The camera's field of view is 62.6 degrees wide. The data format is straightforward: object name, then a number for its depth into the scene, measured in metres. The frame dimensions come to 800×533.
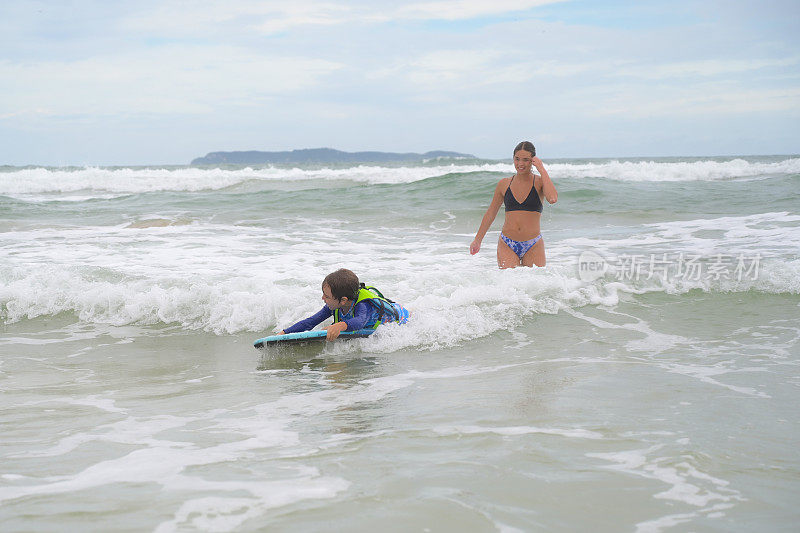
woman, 6.45
